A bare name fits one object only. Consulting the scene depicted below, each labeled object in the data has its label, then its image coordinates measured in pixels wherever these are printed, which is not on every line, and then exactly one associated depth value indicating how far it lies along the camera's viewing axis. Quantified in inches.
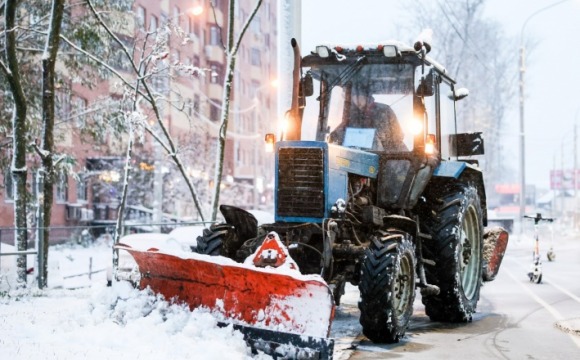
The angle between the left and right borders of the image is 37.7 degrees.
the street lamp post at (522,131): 1507.1
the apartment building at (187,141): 1061.1
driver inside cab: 385.7
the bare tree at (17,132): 589.9
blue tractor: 344.2
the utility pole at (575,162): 2574.8
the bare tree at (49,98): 585.0
